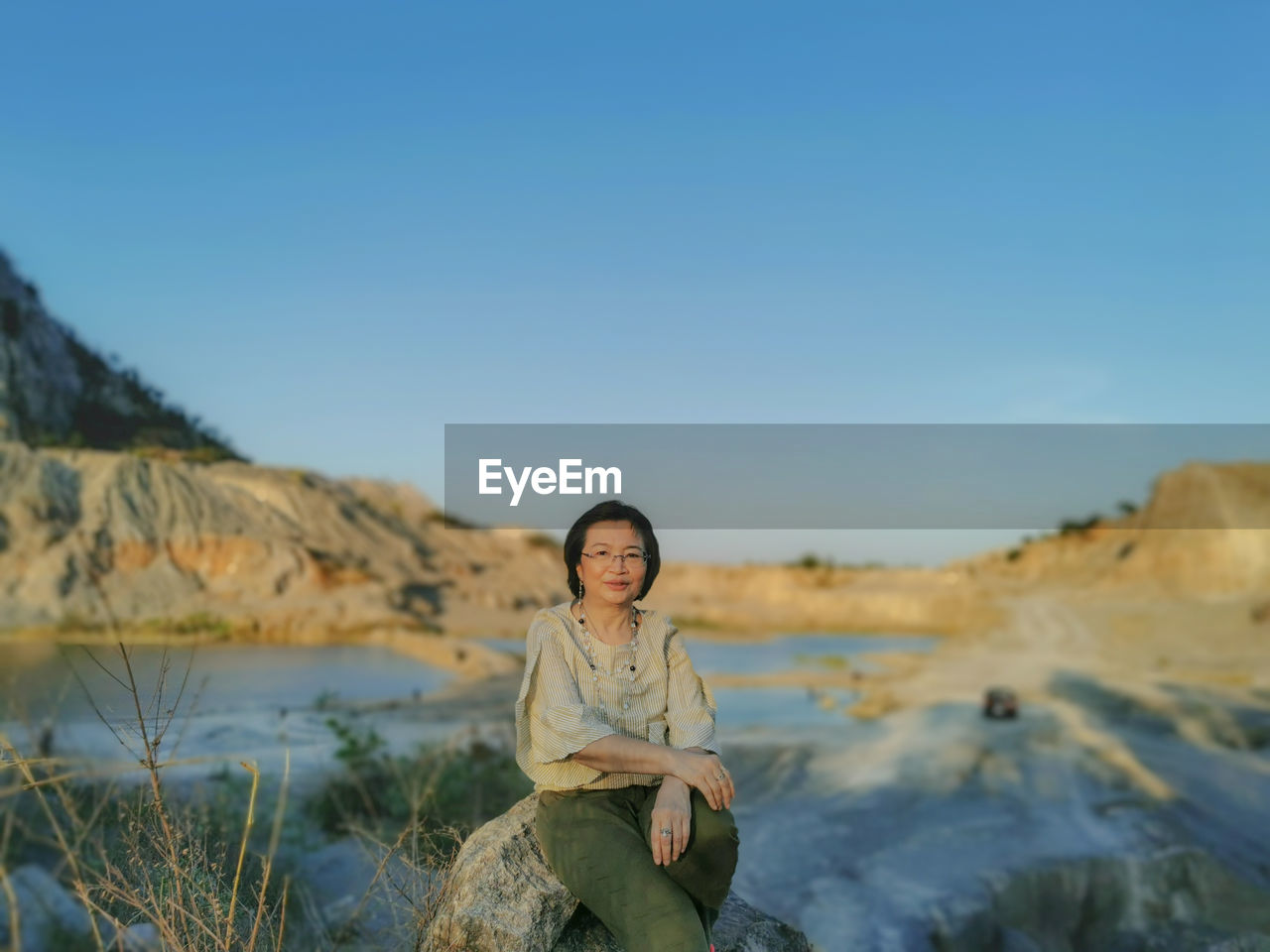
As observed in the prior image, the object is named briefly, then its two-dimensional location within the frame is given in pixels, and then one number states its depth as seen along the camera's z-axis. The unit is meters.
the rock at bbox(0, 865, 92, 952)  2.60
